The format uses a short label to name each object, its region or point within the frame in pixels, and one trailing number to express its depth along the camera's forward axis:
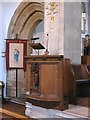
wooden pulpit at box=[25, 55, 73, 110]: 3.21
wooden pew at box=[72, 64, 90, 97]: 3.52
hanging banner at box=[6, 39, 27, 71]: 5.22
